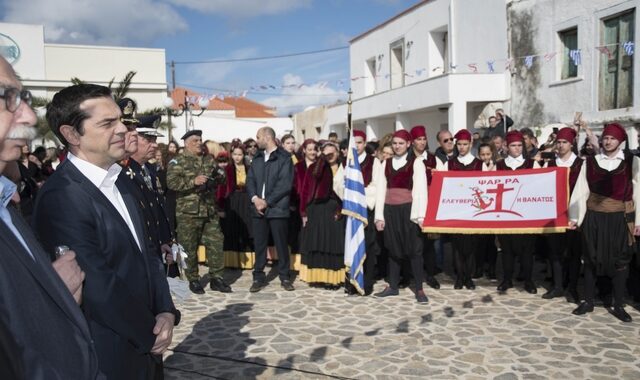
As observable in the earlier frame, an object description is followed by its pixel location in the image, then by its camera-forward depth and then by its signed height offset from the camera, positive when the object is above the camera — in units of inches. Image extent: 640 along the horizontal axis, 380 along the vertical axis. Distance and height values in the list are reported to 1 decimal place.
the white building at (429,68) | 700.7 +148.2
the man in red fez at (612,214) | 211.8 -22.0
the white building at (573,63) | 527.5 +104.2
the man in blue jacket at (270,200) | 276.4 -17.7
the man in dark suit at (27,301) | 48.3 -12.7
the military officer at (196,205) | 261.0 -19.3
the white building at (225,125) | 1330.0 +106.0
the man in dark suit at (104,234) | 80.3 -10.2
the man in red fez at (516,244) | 255.0 -39.2
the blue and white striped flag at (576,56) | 548.4 +106.6
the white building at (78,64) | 1029.8 +212.8
